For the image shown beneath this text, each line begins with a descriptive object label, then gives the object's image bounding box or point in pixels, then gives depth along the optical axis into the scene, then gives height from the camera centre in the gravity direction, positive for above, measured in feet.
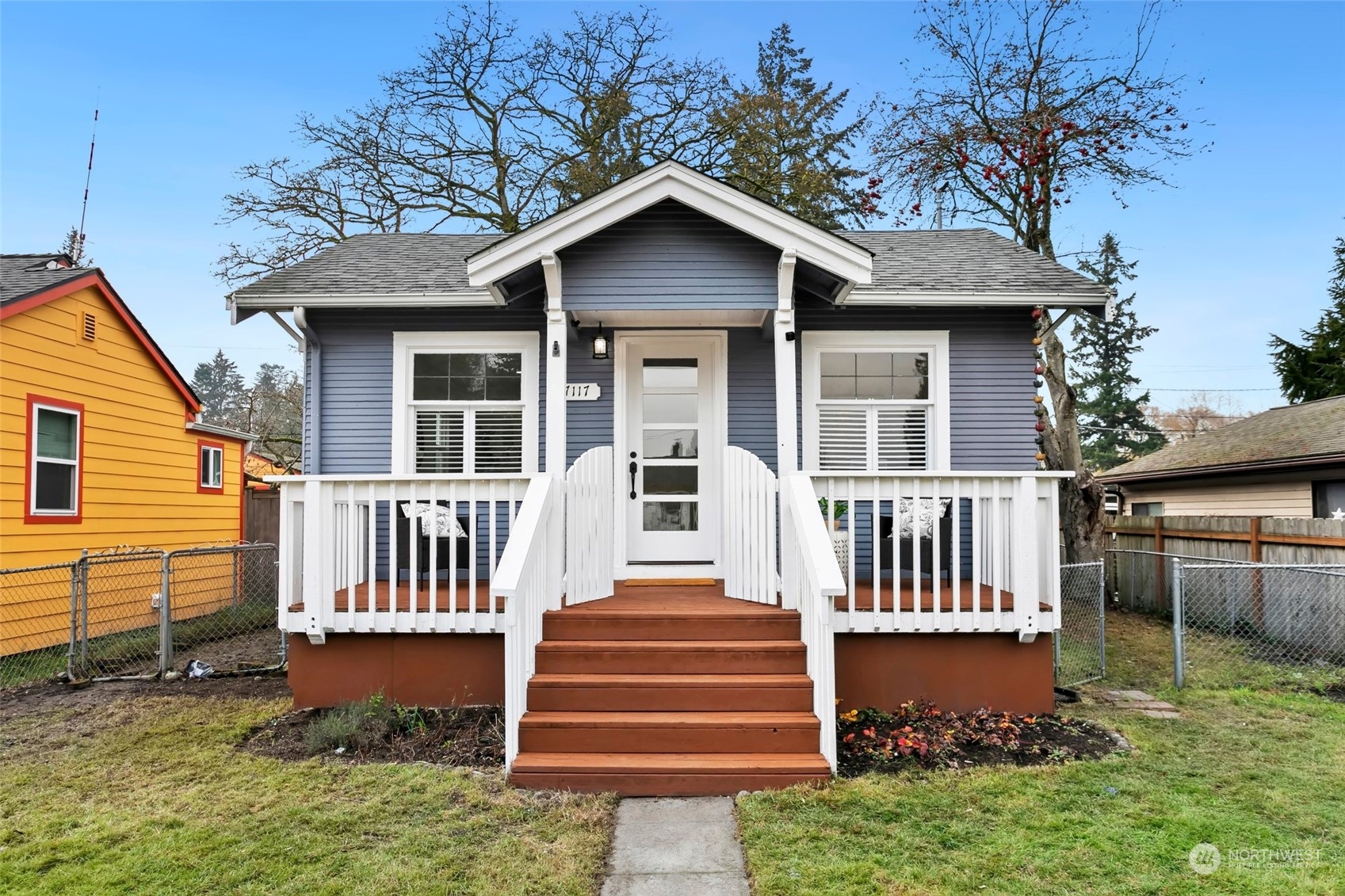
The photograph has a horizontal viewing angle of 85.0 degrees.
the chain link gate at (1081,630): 19.57 -4.53
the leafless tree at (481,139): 47.16 +23.32
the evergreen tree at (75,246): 41.43 +17.39
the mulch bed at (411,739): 13.58 -4.87
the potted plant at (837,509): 18.33 -0.51
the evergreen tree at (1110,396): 96.32 +12.47
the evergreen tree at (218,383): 140.87 +21.19
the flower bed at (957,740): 13.15 -4.77
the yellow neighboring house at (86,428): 24.54 +2.44
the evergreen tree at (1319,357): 47.96 +8.95
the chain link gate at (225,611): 22.71 -4.83
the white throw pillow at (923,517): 18.79 -0.71
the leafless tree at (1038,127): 38.19 +20.04
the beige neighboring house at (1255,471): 30.73 +0.88
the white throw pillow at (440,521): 18.93 -0.84
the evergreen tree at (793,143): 50.14 +24.98
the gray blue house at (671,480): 13.48 +0.20
